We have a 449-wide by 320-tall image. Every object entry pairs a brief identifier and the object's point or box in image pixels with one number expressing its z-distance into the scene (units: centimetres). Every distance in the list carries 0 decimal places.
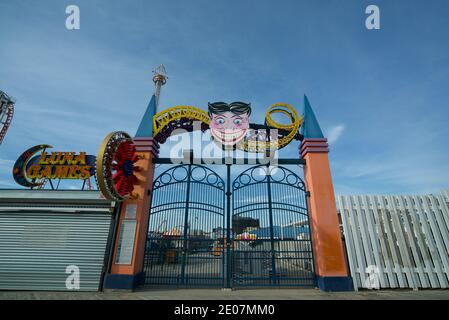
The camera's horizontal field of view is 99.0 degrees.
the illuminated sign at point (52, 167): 1107
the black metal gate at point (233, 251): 710
